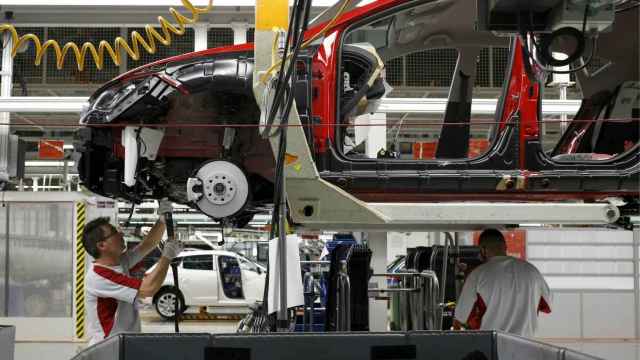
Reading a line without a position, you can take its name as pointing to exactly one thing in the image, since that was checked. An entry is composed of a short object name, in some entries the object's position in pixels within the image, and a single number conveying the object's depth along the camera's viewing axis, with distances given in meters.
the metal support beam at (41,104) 7.48
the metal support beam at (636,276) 11.96
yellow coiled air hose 5.04
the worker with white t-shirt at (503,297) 4.66
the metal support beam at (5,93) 8.06
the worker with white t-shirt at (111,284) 4.12
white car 15.12
